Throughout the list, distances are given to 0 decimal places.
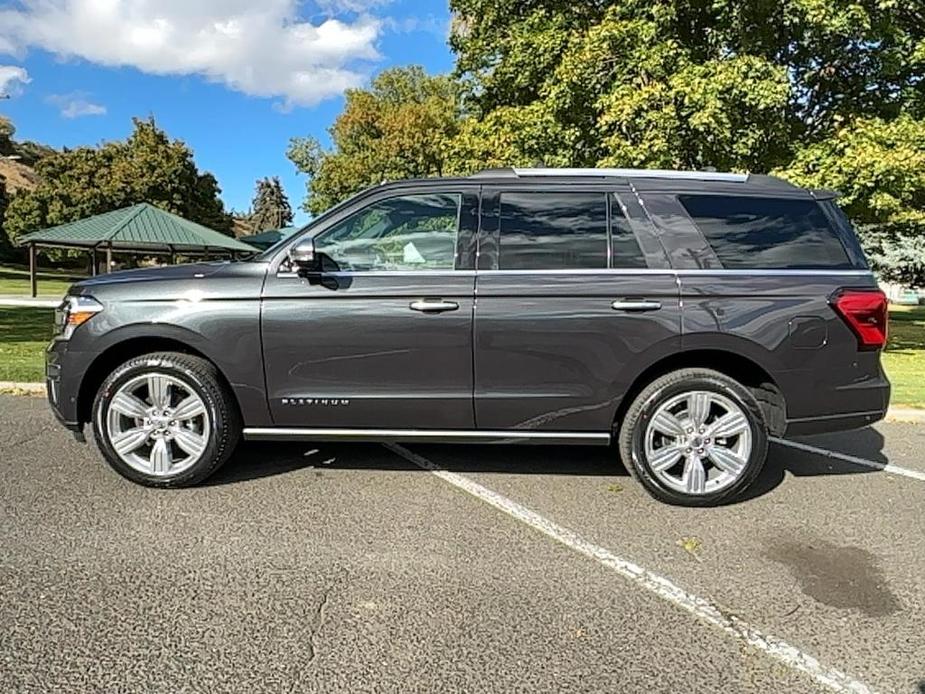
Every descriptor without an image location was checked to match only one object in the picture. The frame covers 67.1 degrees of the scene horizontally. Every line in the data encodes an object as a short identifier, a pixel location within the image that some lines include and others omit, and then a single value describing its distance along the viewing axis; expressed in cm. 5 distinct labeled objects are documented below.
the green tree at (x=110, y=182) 4647
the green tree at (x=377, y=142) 3984
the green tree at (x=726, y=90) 998
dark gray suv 413
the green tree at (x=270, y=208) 9609
